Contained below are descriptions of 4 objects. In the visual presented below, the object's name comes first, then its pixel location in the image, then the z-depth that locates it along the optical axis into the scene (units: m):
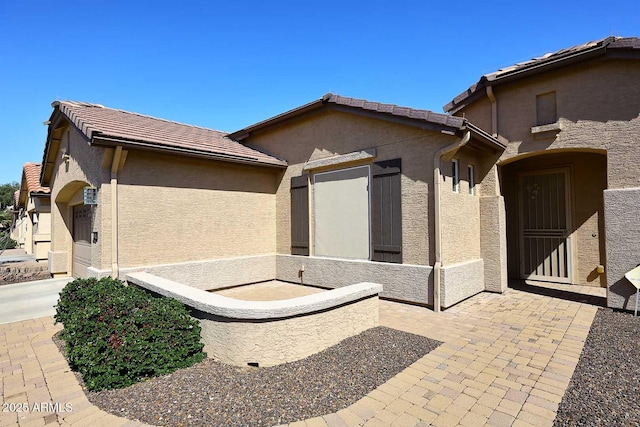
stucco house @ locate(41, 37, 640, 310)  6.87
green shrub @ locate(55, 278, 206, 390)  3.82
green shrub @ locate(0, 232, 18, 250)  25.38
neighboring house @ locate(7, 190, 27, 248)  25.01
